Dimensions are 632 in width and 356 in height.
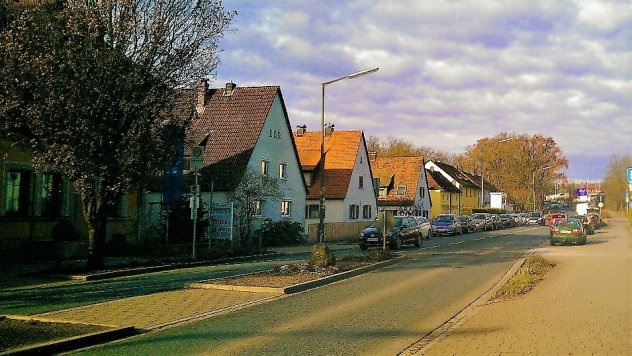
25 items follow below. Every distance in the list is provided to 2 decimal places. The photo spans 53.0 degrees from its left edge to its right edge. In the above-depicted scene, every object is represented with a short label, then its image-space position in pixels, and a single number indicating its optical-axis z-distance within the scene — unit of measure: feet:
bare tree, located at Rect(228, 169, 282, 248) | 106.63
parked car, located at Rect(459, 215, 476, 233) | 180.79
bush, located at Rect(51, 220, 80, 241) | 81.87
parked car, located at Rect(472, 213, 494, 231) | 198.80
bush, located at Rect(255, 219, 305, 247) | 115.96
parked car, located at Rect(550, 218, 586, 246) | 111.34
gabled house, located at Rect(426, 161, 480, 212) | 277.87
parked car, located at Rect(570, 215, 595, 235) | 160.78
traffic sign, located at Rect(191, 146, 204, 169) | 76.18
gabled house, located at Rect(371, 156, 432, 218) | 208.75
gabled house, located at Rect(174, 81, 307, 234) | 122.52
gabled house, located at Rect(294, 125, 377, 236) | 158.71
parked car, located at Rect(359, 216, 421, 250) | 102.17
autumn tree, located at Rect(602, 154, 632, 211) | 260.42
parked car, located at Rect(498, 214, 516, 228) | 231.77
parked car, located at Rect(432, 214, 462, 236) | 163.22
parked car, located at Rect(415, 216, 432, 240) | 115.94
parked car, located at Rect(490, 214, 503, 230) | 216.82
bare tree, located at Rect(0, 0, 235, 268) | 56.80
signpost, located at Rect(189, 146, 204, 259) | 75.82
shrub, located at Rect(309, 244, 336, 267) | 63.46
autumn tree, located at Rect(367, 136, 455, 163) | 303.54
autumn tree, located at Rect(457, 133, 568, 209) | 285.84
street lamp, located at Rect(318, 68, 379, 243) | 80.59
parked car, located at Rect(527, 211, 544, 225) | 256.93
